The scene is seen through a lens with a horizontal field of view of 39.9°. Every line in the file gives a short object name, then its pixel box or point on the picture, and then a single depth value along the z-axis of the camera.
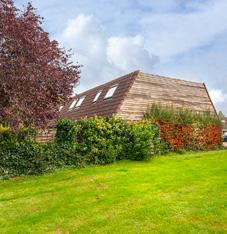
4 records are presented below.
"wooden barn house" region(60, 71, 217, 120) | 24.45
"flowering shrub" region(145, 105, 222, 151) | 23.31
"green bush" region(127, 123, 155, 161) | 18.81
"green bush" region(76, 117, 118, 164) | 17.45
